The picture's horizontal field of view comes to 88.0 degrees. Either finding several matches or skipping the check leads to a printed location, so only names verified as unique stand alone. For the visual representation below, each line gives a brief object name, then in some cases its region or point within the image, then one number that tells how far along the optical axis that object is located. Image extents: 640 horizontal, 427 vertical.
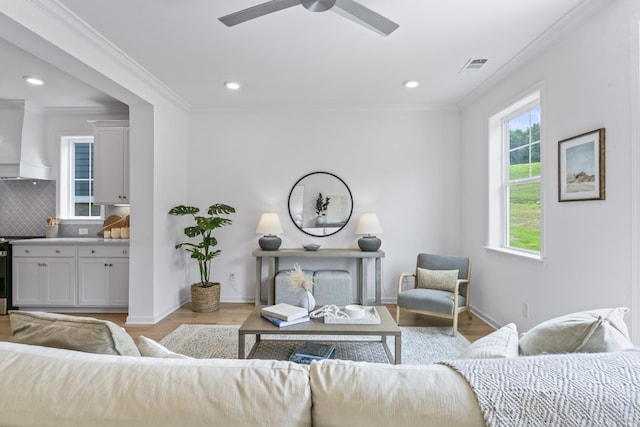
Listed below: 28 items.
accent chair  3.32
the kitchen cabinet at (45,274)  3.95
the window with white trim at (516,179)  3.10
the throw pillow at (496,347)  1.12
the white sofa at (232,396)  0.81
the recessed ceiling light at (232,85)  3.67
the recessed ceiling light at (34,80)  3.52
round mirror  4.51
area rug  2.78
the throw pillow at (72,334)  1.07
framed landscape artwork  2.17
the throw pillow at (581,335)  1.11
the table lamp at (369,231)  4.19
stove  3.92
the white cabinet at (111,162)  4.11
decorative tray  2.40
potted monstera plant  4.02
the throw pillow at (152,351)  1.16
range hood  4.16
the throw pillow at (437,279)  3.61
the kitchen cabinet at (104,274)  3.95
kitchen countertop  3.93
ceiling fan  1.88
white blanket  0.76
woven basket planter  4.04
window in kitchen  4.61
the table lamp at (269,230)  4.23
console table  4.11
